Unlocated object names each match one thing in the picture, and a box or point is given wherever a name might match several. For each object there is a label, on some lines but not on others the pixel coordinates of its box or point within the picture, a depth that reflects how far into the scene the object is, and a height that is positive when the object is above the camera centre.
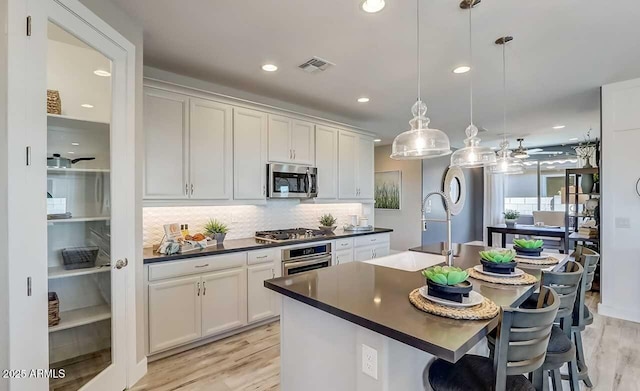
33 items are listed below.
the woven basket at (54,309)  1.70 -0.66
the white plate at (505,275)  1.96 -0.53
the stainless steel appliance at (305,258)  3.55 -0.79
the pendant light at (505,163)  3.35 +0.34
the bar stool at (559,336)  1.60 -0.84
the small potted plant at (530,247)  2.57 -0.46
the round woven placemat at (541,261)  2.38 -0.54
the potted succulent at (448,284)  1.44 -0.44
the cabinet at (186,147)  2.87 +0.48
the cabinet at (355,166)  4.70 +0.46
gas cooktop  3.64 -0.52
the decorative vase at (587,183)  4.71 +0.17
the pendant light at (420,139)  1.98 +0.36
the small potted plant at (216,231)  3.33 -0.41
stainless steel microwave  3.78 +0.17
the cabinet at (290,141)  3.84 +0.71
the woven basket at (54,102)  1.67 +0.52
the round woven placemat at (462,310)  1.30 -0.52
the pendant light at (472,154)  2.66 +0.36
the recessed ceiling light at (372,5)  2.01 +1.27
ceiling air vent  2.92 +1.29
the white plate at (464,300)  1.40 -0.52
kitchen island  1.20 -0.56
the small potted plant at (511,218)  6.89 -0.56
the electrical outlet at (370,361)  1.31 -0.74
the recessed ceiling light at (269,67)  3.04 +1.30
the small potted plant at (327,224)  4.28 -0.43
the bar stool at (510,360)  1.18 -0.67
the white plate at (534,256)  2.54 -0.53
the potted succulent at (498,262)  1.98 -0.45
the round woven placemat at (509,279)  1.85 -0.54
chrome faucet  2.36 -0.32
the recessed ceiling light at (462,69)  3.06 +1.28
